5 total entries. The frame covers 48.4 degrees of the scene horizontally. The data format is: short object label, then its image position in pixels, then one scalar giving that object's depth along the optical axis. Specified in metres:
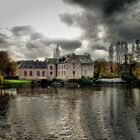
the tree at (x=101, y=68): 62.33
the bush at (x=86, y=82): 53.01
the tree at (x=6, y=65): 55.55
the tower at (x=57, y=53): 68.74
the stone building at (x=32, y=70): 57.77
